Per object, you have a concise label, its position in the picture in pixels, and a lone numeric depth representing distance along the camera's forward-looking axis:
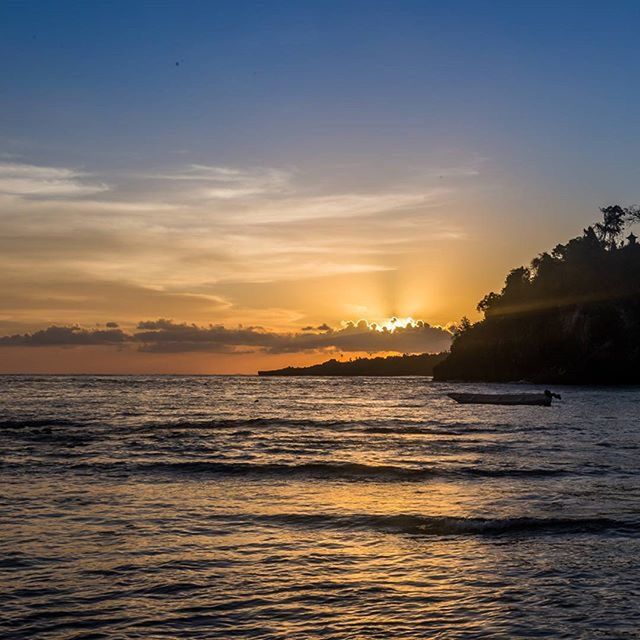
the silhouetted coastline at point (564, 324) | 156.38
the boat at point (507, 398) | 87.81
